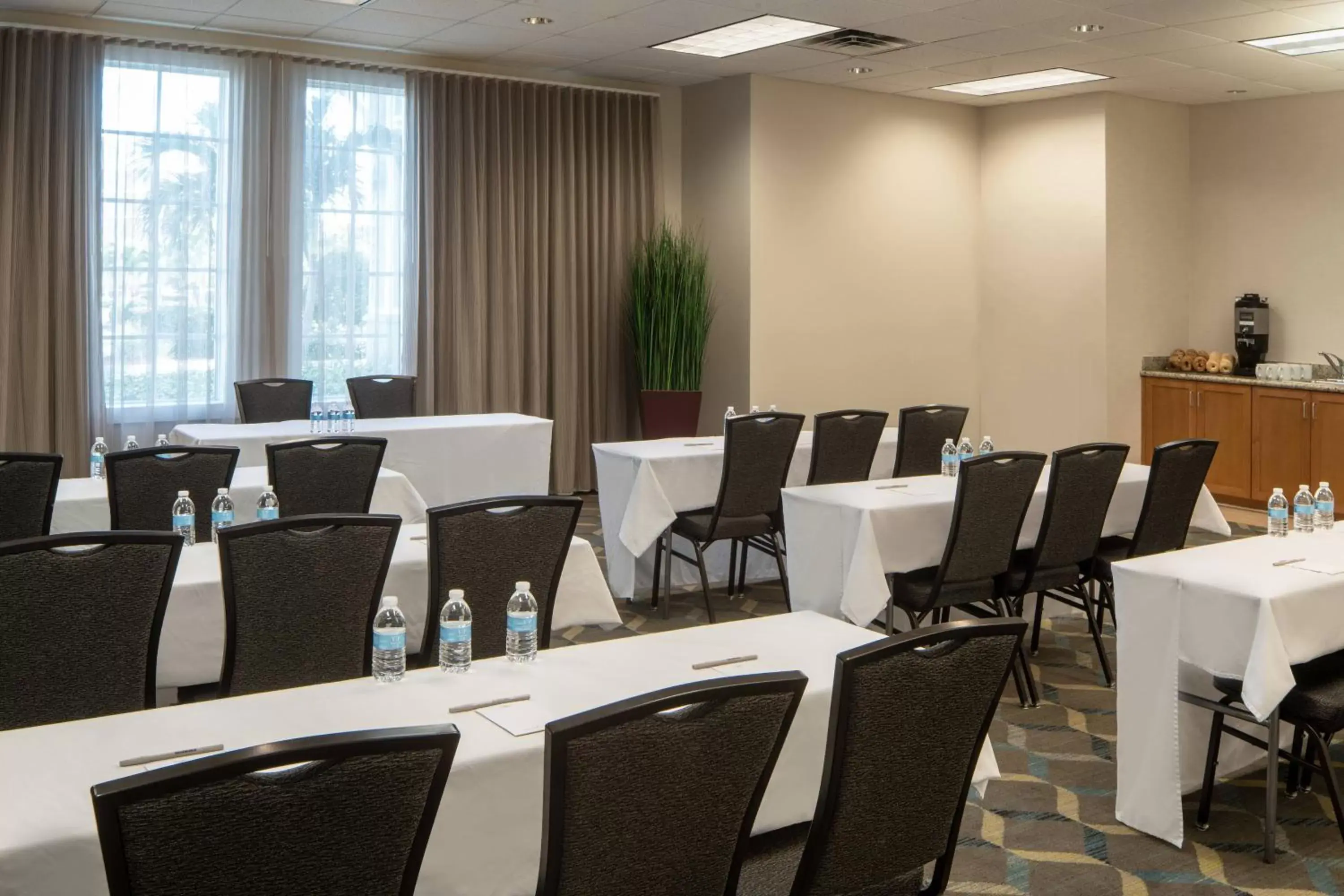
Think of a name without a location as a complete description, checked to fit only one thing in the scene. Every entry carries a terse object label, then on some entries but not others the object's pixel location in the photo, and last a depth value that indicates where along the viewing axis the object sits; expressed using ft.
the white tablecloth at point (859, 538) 15.58
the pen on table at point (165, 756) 6.99
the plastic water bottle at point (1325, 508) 14.46
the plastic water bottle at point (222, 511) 14.05
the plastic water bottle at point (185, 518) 13.87
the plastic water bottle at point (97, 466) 17.92
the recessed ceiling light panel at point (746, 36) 25.07
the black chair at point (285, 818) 4.93
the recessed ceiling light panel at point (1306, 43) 24.98
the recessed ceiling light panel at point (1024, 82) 29.99
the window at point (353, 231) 27.81
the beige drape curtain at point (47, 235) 24.17
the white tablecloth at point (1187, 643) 10.96
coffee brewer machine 31.91
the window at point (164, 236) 25.38
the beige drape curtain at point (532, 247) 29.22
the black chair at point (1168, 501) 16.35
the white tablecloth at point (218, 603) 11.67
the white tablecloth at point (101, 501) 15.90
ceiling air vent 25.94
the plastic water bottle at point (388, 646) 8.79
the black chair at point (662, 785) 6.01
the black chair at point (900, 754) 6.99
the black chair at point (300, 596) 10.37
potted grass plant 31.14
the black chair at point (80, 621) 9.29
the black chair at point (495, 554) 11.23
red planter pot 31.12
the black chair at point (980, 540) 15.16
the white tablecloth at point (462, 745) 6.27
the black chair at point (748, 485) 19.01
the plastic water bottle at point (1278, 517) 14.01
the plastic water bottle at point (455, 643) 8.96
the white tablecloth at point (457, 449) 21.61
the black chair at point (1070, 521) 15.85
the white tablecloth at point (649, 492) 19.72
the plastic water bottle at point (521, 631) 9.23
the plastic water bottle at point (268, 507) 14.28
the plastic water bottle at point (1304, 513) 14.23
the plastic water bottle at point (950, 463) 19.12
